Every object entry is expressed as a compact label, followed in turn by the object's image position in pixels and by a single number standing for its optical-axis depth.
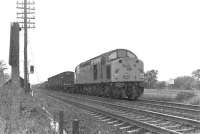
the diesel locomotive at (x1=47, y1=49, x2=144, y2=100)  21.34
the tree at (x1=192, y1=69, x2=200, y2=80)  59.64
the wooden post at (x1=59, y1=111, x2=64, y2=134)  7.28
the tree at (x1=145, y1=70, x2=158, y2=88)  49.56
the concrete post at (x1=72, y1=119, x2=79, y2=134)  5.62
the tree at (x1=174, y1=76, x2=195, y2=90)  49.55
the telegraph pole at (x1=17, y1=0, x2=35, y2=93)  31.03
